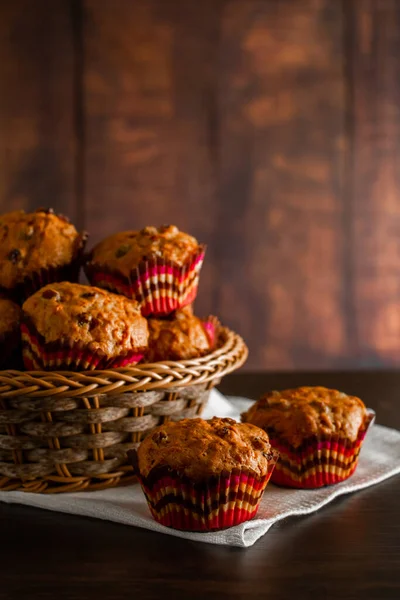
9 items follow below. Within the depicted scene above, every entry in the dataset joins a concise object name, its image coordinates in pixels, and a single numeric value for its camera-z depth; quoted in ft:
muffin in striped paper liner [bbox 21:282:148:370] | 2.50
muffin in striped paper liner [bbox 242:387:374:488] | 2.54
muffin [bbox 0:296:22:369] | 2.61
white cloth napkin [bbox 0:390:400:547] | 2.32
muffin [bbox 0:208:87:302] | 2.70
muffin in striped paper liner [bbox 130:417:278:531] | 2.32
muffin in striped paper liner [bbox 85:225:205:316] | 2.71
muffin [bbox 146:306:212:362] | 2.67
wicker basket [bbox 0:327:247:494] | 2.46
